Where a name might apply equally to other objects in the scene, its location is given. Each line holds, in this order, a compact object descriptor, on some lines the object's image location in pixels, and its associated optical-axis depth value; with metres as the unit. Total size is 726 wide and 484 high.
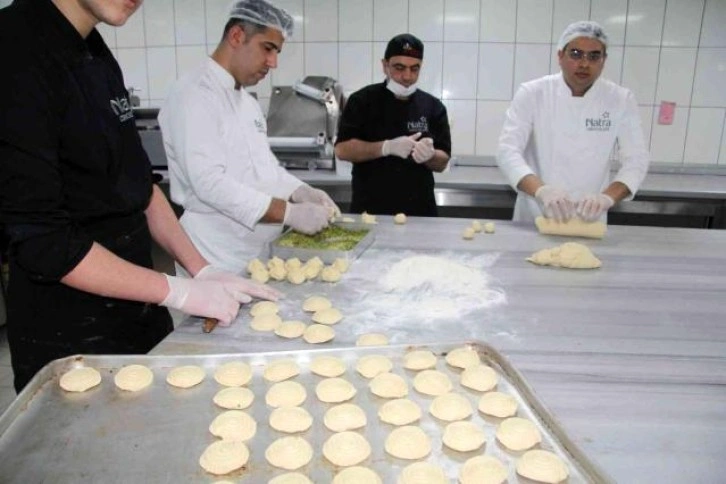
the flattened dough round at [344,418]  1.00
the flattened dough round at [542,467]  0.84
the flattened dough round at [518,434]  0.94
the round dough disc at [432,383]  1.11
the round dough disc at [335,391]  1.08
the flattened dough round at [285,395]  1.07
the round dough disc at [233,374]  1.11
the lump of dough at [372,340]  1.30
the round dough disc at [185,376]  1.11
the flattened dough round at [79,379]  1.06
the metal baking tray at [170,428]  0.88
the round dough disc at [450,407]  1.03
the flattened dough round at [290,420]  1.00
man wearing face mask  3.03
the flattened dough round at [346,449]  0.91
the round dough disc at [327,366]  1.15
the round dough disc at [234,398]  1.05
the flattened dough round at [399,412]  1.02
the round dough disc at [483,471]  0.86
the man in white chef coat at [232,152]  1.98
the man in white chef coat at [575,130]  2.60
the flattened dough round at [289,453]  0.90
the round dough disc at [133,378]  1.08
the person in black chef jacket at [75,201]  1.15
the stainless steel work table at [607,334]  0.96
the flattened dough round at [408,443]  0.93
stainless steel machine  3.62
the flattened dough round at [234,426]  0.96
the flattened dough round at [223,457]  0.87
